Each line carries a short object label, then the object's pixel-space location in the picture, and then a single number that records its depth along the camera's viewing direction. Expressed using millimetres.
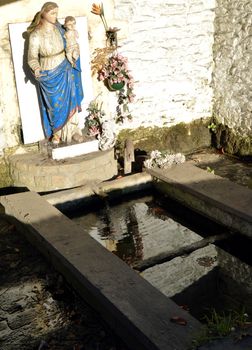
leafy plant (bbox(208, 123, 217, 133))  8883
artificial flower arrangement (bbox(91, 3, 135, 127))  7559
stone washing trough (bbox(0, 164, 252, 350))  3629
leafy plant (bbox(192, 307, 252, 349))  3340
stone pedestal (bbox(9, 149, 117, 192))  6820
